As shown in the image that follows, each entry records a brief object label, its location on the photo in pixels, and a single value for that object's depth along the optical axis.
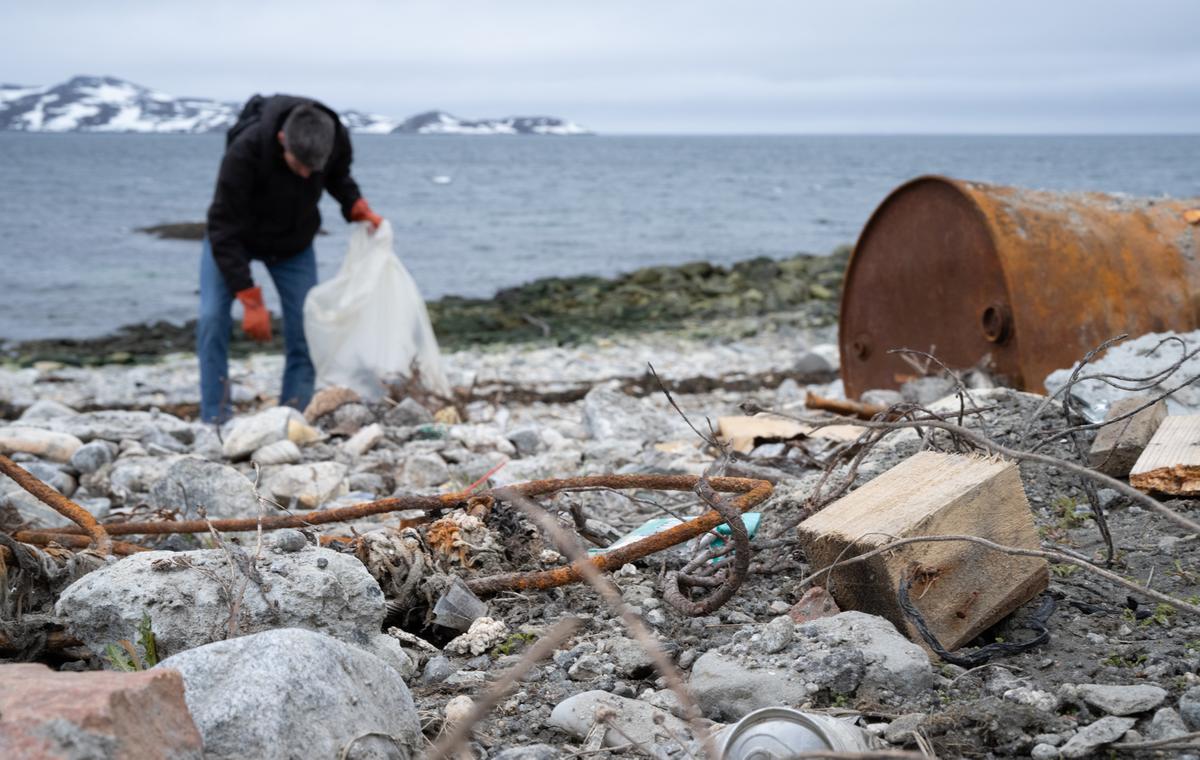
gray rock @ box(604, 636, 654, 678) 1.99
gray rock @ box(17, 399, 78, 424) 6.48
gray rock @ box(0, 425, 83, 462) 4.62
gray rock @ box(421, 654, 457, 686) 2.08
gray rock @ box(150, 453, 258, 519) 3.56
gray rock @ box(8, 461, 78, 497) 4.27
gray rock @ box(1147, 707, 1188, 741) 1.57
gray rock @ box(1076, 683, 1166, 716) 1.65
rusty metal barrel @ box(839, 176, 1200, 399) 4.36
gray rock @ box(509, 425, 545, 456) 5.02
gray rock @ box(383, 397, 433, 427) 5.52
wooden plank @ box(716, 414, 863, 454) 4.06
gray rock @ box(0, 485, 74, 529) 3.31
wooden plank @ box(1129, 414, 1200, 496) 2.60
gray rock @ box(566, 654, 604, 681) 2.00
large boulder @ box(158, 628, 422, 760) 1.46
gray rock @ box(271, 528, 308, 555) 2.32
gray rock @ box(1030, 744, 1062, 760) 1.56
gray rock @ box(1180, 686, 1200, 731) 1.58
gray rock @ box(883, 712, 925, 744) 1.63
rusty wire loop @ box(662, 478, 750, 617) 2.03
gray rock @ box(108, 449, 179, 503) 4.23
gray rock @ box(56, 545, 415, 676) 1.90
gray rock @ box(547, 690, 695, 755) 1.70
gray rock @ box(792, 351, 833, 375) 8.13
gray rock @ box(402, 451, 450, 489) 4.33
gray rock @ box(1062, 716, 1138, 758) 1.55
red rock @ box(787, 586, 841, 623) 2.09
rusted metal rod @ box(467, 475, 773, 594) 2.30
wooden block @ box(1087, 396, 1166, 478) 2.84
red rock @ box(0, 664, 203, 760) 1.22
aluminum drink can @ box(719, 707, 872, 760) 1.44
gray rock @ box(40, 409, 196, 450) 5.08
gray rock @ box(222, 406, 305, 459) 4.71
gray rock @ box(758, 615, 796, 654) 1.92
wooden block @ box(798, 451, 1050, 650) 1.95
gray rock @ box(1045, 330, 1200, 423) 3.33
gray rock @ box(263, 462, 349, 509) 3.92
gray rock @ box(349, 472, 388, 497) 4.21
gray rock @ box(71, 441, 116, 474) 4.56
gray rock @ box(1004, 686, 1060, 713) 1.70
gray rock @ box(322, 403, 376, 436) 5.32
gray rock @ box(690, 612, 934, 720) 1.79
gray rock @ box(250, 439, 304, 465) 4.48
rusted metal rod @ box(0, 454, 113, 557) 2.39
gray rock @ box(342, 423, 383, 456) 4.86
